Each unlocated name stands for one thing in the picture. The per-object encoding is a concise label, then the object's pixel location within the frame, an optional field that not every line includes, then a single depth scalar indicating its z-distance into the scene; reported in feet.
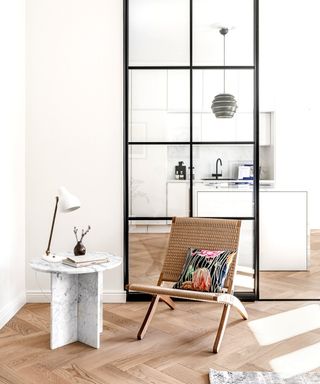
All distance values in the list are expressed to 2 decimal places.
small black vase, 9.80
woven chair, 10.11
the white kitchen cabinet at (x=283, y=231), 15.62
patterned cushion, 9.97
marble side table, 9.20
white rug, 7.55
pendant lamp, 12.46
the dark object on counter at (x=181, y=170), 12.50
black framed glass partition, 12.40
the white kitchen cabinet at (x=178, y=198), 12.55
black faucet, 12.33
